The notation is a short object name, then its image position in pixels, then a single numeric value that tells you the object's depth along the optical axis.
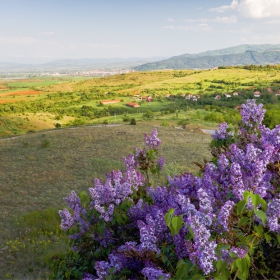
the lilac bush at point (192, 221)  1.98
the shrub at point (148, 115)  62.97
